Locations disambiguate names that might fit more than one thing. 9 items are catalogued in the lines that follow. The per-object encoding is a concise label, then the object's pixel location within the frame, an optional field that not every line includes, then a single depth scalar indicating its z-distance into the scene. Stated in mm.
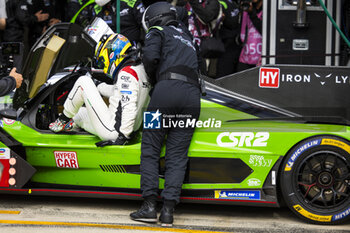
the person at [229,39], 16875
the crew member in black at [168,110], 9734
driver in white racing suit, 10125
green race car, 9695
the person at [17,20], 17516
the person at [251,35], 16844
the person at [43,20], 18359
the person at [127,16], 15578
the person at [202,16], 15937
